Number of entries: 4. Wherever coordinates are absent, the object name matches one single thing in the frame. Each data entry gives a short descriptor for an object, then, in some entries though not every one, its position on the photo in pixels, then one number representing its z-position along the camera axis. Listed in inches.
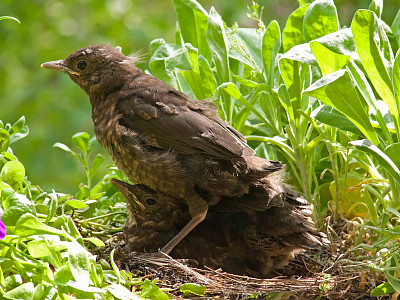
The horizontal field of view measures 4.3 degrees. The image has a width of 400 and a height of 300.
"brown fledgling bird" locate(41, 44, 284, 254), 124.3
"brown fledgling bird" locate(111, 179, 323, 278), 124.6
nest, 122.6
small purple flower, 117.1
